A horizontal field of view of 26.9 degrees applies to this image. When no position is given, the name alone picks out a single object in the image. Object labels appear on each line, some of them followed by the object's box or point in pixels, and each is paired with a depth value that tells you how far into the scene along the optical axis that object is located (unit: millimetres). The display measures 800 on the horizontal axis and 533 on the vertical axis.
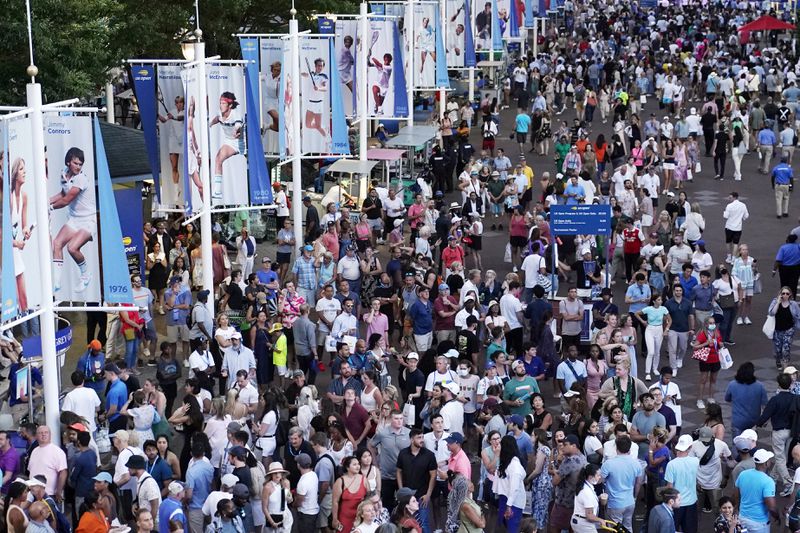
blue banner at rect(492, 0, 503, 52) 44844
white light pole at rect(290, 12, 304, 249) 28891
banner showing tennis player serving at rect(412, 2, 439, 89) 37281
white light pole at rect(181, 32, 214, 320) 24062
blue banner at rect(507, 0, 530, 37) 47781
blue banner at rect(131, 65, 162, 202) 23859
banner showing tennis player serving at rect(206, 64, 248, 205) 24625
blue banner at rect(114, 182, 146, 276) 25938
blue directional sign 25984
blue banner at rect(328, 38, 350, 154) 29594
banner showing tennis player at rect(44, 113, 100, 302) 18141
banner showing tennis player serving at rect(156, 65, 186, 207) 23891
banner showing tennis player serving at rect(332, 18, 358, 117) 32281
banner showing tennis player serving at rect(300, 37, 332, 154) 29344
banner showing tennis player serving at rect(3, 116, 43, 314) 17531
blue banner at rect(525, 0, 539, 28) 51781
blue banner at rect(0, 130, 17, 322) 17531
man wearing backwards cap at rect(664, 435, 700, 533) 16891
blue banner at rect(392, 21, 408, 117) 33438
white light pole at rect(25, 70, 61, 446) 17578
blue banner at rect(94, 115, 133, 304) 18422
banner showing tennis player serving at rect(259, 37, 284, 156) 28625
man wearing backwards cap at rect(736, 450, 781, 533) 16562
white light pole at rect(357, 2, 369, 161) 32719
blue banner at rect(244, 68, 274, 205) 25281
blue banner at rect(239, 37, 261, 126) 25297
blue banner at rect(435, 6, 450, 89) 37750
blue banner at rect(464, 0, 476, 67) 41562
